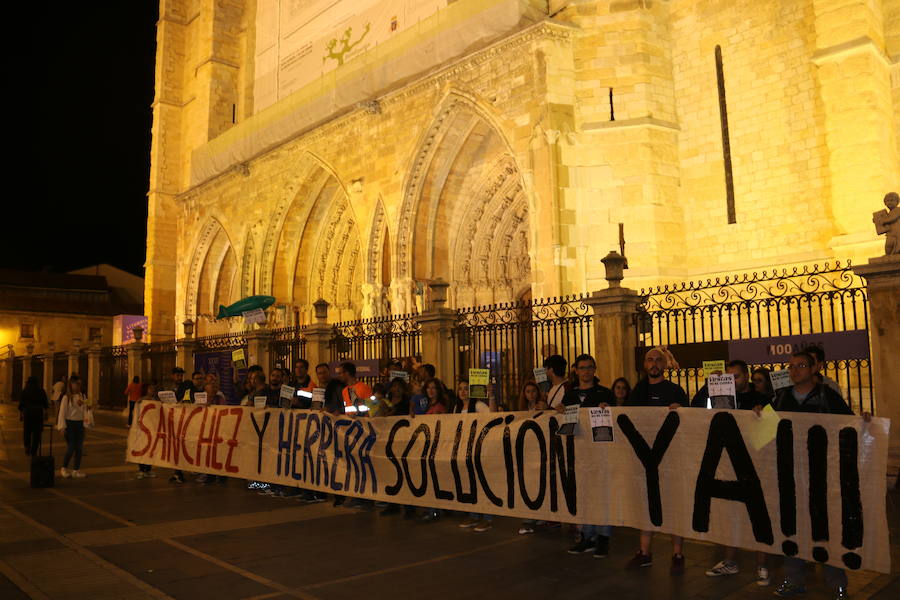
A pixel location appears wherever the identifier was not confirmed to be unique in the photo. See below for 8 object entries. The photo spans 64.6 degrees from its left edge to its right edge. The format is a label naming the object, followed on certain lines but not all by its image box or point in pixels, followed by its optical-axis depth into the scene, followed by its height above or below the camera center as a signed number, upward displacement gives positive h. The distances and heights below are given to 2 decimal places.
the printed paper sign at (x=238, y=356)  12.42 +0.26
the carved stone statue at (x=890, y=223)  7.25 +1.34
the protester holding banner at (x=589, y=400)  5.31 -0.29
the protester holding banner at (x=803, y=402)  4.27 -0.29
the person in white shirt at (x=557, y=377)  6.37 -0.13
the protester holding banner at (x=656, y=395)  4.95 -0.25
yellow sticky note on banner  4.49 -0.45
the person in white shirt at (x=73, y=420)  9.73 -0.61
